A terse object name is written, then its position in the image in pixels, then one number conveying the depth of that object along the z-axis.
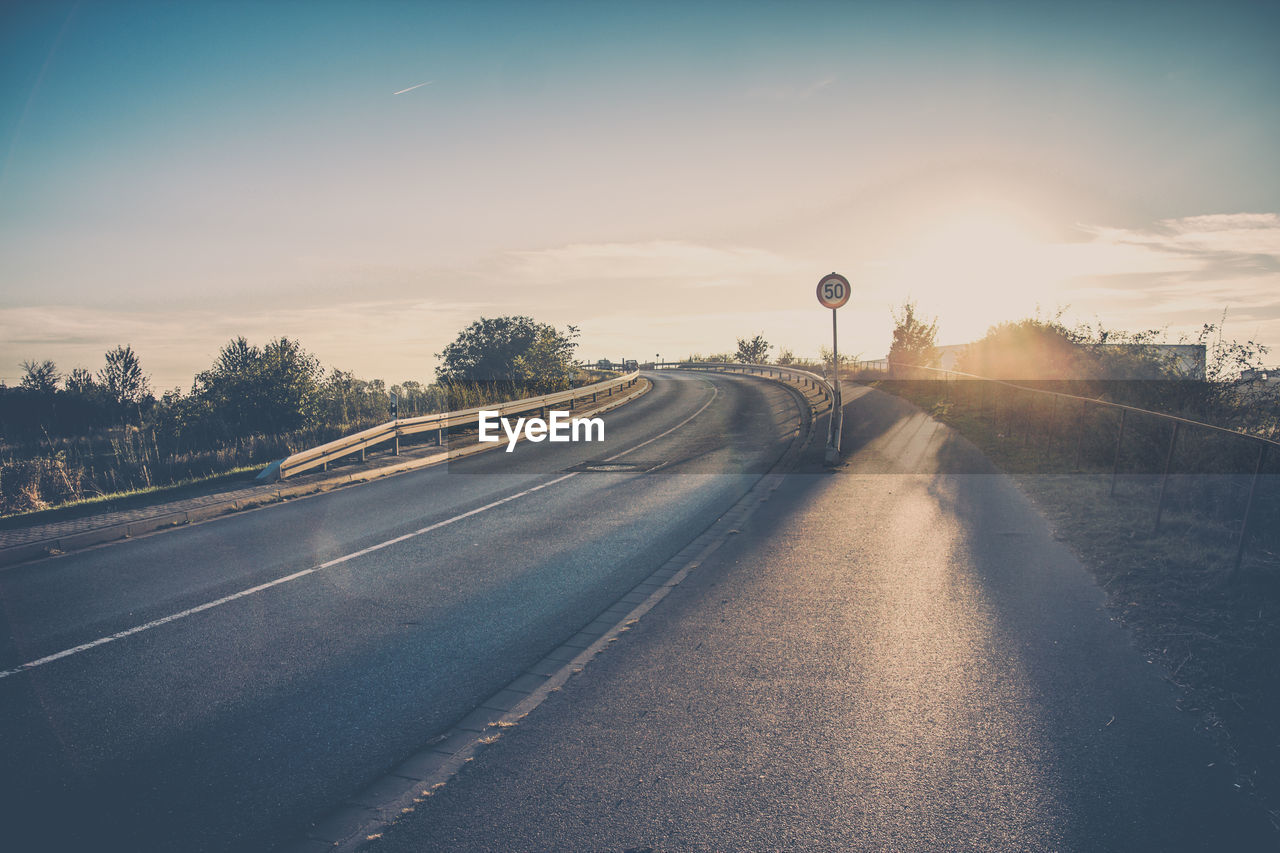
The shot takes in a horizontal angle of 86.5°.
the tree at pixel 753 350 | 69.19
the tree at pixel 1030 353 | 21.23
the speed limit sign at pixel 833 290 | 15.81
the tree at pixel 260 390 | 25.84
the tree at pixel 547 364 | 31.80
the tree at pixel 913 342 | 40.94
